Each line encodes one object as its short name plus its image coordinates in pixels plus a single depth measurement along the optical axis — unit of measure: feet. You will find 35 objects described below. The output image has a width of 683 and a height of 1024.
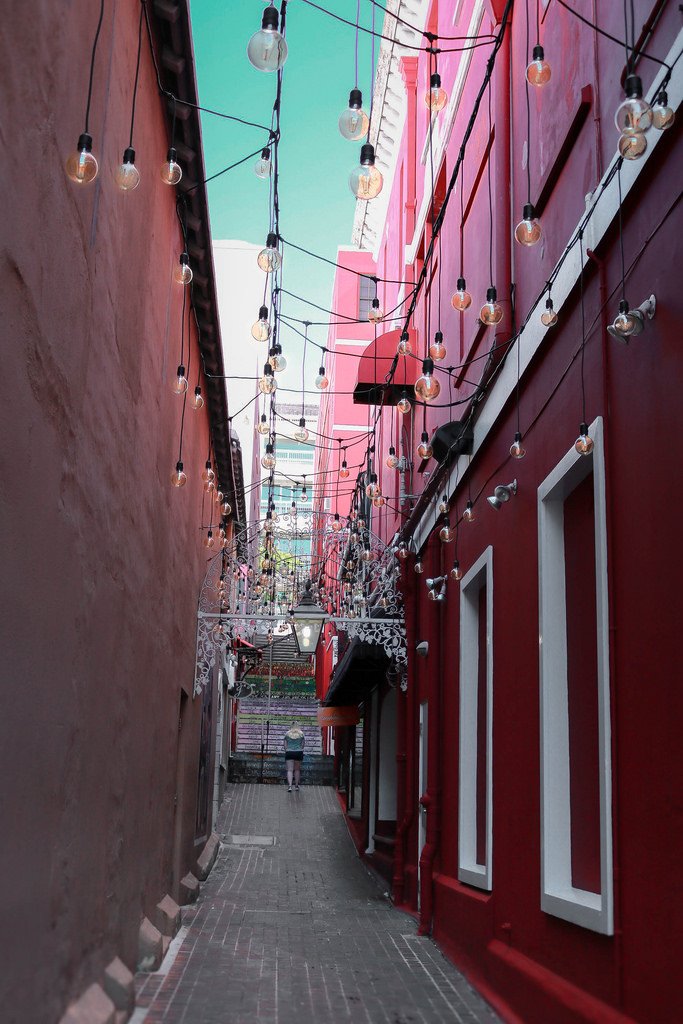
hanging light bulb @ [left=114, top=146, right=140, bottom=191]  15.80
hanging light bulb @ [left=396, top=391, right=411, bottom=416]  28.58
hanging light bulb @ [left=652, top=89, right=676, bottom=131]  13.41
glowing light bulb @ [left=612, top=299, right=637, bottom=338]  15.51
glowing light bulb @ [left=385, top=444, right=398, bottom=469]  31.91
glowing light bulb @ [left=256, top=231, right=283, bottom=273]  20.25
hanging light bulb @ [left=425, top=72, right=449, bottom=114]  17.80
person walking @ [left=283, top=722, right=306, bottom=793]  82.99
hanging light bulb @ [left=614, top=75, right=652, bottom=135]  12.82
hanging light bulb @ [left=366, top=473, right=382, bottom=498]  36.04
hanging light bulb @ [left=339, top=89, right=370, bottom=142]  15.52
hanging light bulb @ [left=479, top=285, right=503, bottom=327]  20.26
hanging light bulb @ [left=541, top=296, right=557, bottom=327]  21.04
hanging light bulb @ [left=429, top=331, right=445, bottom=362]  23.77
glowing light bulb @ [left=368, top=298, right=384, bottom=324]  26.22
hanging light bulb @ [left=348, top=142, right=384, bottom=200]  16.38
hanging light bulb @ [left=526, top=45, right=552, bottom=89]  15.83
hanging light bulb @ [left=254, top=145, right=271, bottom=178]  20.25
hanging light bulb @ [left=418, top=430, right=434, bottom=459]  28.30
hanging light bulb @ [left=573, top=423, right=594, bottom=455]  18.65
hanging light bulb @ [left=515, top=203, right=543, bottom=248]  17.21
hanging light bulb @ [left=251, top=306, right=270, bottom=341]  23.62
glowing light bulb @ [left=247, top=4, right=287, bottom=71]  14.90
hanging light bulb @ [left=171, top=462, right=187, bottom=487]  30.78
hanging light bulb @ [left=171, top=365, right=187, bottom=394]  26.96
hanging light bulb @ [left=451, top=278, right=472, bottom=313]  22.95
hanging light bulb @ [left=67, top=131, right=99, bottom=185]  13.96
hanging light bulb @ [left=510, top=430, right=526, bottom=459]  22.80
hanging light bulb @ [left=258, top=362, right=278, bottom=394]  26.86
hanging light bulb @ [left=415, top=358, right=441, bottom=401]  22.59
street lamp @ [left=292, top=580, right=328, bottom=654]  44.37
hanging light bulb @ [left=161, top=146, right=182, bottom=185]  17.81
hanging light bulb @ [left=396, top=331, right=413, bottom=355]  25.55
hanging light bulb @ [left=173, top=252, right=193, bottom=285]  22.02
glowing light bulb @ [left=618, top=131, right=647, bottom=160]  13.04
